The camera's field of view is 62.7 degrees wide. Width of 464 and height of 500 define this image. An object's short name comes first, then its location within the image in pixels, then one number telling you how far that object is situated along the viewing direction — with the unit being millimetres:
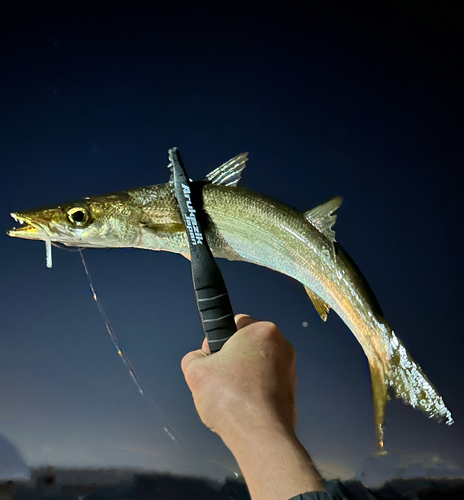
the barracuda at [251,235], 647
